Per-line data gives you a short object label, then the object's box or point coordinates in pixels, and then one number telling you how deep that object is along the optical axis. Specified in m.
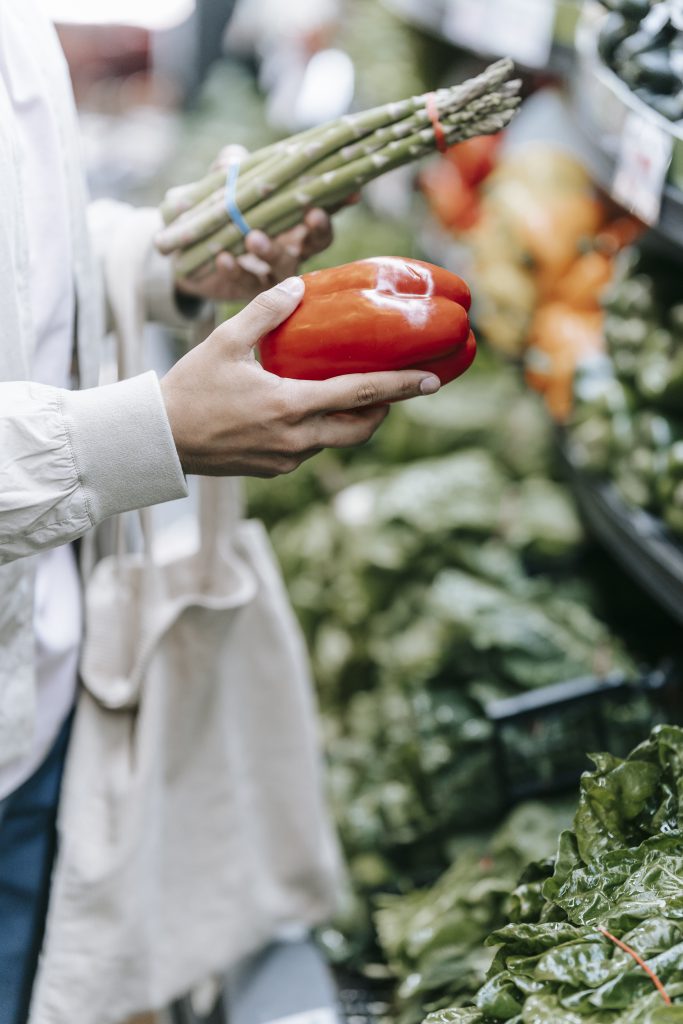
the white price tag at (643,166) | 1.46
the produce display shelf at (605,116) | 1.45
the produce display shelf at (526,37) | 2.13
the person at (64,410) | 1.03
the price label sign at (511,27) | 2.20
